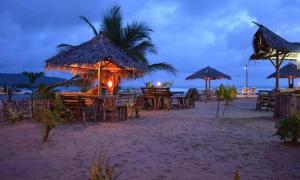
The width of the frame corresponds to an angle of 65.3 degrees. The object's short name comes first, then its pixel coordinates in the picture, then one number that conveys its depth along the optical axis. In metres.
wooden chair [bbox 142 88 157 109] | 11.20
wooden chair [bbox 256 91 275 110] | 10.71
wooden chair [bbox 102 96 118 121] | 7.54
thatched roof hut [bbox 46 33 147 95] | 7.56
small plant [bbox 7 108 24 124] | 6.96
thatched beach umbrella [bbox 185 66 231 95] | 17.29
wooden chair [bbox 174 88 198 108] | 11.94
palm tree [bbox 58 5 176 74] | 11.93
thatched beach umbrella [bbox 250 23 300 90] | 8.23
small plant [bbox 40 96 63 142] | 4.81
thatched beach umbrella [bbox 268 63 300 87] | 17.12
